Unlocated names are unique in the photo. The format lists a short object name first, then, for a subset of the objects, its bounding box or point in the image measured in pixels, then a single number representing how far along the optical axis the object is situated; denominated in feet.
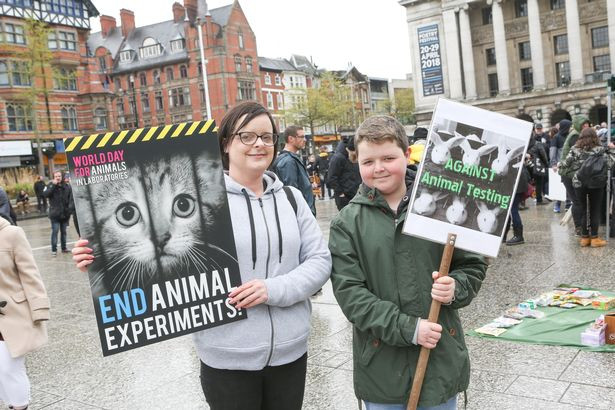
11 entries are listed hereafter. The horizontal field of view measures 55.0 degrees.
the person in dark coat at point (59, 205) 48.96
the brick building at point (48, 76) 151.53
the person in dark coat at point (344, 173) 31.09
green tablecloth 17.26
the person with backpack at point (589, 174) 30.94
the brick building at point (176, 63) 212.23
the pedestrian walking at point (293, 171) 25.08
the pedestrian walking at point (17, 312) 13.01
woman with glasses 8.40
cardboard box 16.52
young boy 8.41
